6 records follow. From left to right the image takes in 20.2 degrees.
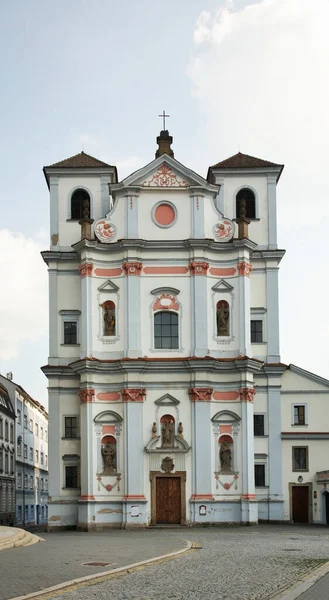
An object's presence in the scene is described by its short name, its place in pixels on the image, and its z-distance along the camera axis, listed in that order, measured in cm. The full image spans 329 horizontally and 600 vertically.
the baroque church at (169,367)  4591
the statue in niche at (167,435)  4622
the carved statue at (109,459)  4601
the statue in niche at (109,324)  4741
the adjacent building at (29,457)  7406
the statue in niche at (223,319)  4762
